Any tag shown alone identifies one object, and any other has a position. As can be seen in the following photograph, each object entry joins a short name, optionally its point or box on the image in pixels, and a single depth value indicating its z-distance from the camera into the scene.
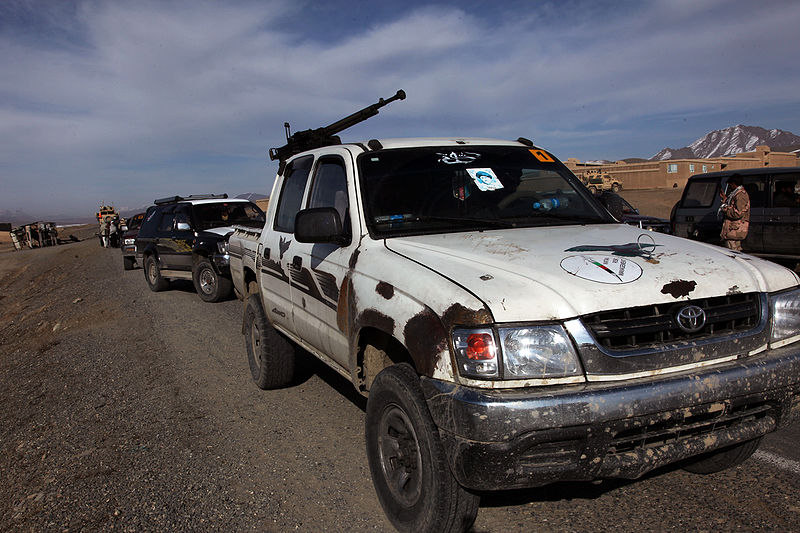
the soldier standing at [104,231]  32.41
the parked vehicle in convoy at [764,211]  9.84
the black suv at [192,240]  10.08
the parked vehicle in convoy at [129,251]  16.59
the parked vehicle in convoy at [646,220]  11.45
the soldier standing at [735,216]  9.22
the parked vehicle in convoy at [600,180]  39.03
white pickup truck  2.23
